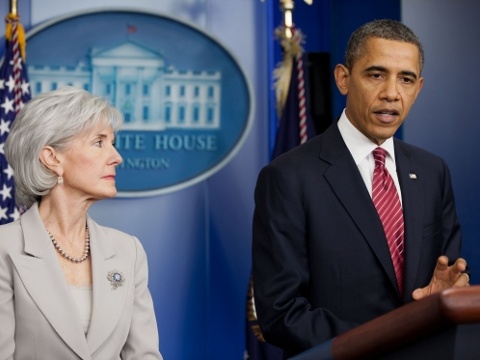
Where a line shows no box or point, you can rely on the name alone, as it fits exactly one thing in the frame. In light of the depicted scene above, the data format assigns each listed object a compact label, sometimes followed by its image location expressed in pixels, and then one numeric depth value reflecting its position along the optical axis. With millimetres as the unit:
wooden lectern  1052
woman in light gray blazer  2209
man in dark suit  2107
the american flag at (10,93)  4105
